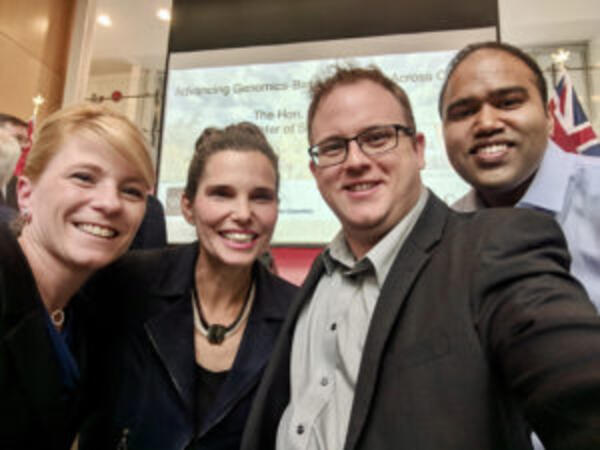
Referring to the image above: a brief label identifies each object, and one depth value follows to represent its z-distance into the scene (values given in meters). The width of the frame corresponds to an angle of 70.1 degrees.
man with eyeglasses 0.62
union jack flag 2.89
